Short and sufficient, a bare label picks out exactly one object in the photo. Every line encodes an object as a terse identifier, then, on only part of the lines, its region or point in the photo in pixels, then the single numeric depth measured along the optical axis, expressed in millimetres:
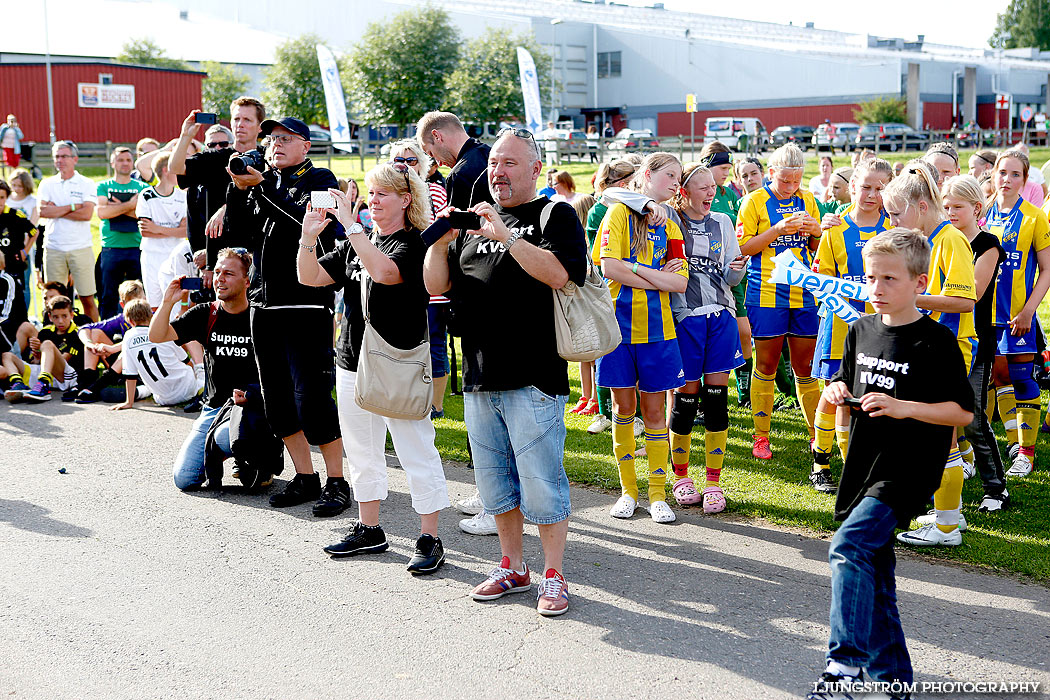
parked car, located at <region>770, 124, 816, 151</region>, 38406
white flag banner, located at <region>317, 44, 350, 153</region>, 40800
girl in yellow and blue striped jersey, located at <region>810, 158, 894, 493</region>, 6020
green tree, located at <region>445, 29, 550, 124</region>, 51719
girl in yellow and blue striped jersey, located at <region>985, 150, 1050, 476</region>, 6633
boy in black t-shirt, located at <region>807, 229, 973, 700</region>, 3699
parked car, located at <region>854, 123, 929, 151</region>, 37531
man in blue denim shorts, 4500
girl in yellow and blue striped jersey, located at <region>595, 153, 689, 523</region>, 5906
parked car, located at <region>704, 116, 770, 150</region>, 44497
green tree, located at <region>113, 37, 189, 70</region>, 57094
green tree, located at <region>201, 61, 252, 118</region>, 58219
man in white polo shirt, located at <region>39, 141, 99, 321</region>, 12336
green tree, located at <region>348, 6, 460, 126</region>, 53250
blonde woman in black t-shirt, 5086
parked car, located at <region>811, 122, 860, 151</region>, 35406
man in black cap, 6168
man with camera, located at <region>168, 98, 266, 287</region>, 6984
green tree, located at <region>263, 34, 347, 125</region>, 57219
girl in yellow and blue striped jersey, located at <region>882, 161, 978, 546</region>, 5137
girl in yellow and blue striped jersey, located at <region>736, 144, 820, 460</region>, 6848
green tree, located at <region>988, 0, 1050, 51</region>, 84438
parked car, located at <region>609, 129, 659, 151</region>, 33781
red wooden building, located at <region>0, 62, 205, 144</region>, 44875
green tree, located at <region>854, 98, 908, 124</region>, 55594
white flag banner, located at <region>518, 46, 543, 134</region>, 43406
